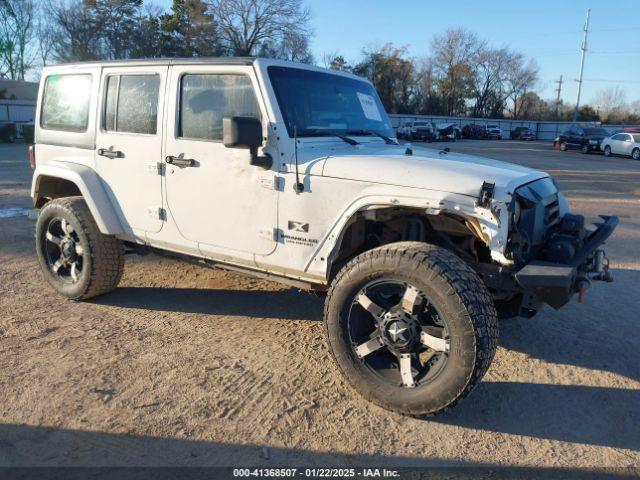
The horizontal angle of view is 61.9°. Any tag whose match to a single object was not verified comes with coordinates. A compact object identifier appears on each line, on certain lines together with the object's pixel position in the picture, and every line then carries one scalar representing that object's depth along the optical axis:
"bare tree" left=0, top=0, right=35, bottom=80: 56.47
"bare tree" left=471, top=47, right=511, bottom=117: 79.81
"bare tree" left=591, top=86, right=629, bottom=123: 80.94
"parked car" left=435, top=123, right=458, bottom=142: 44.72
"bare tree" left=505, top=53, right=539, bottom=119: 82.25
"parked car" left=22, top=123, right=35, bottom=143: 27.91
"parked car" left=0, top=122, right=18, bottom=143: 28.11
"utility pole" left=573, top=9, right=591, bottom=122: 67.62
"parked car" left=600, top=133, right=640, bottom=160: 28.06
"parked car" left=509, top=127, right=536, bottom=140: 57.00
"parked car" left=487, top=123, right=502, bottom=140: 56.09
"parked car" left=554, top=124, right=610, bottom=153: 31.33
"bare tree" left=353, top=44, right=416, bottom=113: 68.19
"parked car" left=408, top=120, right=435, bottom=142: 40.94
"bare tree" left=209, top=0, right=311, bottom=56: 52.38
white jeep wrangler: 3.06
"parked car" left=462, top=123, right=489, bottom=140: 55.25
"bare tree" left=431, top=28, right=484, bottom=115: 77.88
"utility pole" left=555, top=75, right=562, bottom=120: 83.88
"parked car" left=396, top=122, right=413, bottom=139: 39.16
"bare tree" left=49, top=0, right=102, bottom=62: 51.09
